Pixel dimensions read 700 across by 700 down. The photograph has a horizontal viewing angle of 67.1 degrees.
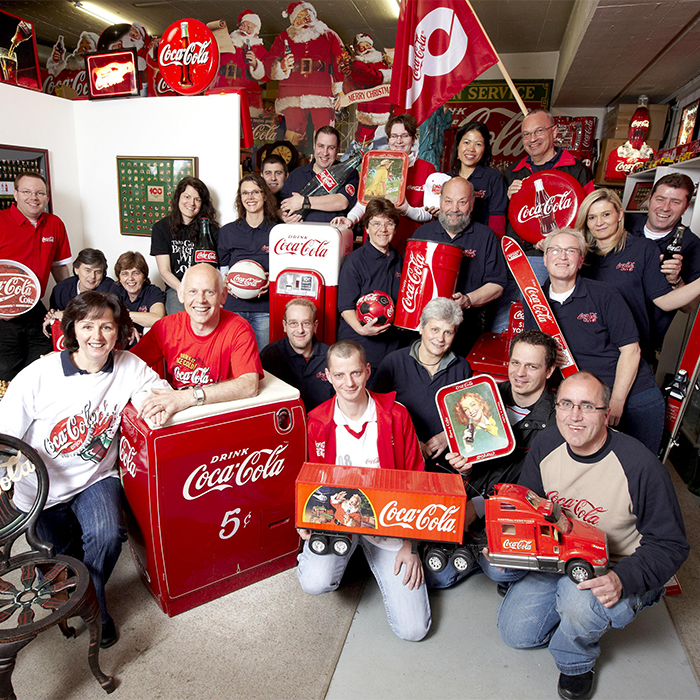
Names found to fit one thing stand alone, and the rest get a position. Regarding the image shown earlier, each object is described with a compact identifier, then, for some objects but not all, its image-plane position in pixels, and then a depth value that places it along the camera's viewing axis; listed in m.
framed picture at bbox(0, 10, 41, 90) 4.56
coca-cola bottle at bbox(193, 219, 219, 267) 4.15
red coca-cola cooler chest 2.24
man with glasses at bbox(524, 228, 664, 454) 2.64
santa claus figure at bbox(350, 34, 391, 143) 6.82
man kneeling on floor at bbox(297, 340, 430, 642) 2.31
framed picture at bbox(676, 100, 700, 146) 6.09
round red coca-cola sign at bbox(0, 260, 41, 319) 3.53
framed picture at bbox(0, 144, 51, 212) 4.66
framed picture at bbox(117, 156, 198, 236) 4.86
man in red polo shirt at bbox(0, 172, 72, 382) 3.95
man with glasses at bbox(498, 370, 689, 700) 1.91
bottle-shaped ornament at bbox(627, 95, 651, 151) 7.05
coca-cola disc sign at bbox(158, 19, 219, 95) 4.44
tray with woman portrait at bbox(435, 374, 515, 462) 2.38
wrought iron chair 1.76
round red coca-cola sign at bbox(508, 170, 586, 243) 3.24
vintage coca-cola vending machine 3.43
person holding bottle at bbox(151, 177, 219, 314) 4.22
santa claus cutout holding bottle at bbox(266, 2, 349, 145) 6.58
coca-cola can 2.92
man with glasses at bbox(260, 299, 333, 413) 3.04
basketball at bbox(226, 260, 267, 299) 3.66
